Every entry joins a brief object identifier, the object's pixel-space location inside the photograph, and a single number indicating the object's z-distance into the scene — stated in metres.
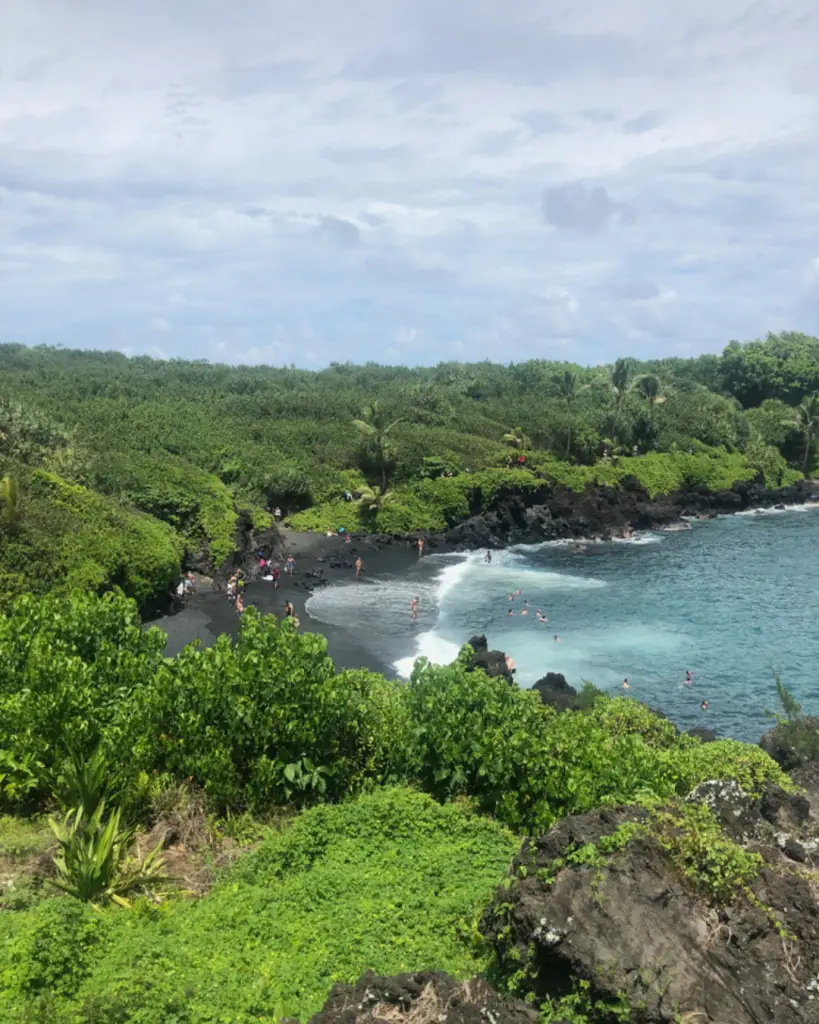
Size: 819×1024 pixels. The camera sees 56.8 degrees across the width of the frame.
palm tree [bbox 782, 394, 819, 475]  90.62
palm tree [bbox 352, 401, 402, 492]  68.31
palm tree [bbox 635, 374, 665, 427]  87.31
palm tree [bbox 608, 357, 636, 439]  78.81
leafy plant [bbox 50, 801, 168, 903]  11.36
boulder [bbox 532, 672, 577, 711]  29.50
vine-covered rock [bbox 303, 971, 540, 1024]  7.45
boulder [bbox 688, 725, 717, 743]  27.47
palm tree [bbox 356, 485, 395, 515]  64.38
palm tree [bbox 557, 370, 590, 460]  94.94
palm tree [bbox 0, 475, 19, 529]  37.31
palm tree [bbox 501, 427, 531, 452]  82.56
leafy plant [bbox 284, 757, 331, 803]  14.89
